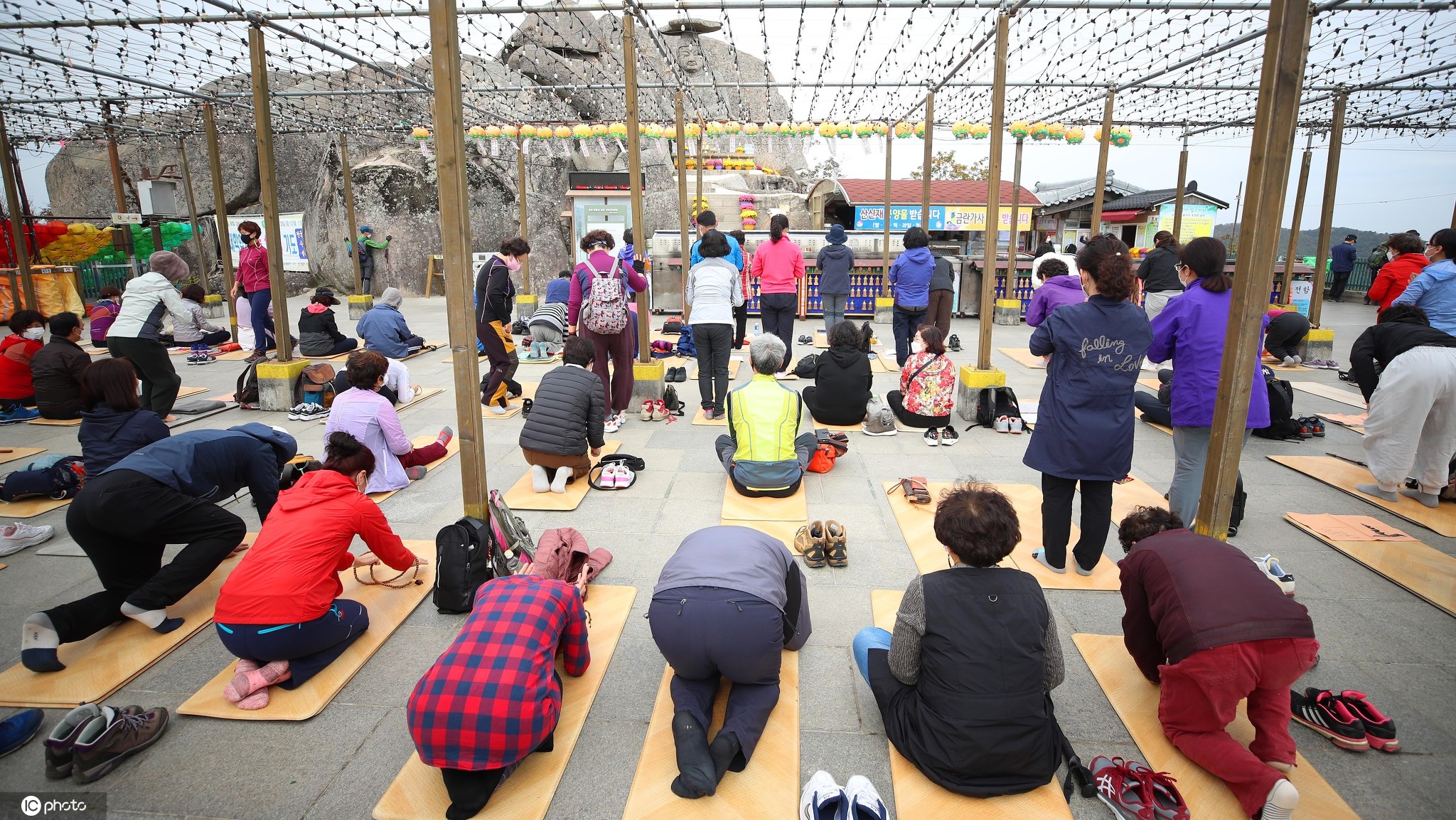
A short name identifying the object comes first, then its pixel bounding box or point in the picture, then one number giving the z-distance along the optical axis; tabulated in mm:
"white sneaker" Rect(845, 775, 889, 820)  2199
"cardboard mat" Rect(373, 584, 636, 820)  2350
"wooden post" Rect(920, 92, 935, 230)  10156
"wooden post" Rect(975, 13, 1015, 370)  6098
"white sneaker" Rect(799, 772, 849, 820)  2217
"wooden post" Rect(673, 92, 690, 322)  8178
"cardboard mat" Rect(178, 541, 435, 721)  2846
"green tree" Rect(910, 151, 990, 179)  43219
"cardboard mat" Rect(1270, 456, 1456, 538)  4625
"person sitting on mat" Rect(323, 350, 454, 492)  4738
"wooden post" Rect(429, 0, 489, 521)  3361
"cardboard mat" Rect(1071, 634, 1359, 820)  2332
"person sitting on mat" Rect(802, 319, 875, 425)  6418
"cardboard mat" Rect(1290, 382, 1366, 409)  7738
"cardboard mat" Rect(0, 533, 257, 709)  2947
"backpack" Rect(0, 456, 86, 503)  5020
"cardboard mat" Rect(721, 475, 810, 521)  4684
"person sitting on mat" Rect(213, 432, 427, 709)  2852
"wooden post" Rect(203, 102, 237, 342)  9516
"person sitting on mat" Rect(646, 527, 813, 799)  2438
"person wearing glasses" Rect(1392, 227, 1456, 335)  5418
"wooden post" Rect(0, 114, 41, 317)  9016
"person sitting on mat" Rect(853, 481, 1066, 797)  2246
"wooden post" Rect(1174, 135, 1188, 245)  13188
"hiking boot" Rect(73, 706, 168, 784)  2451
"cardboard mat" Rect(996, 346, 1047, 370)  9543
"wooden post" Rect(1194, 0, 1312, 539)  2869
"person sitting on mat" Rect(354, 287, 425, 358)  8047
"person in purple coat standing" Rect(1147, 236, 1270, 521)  3805
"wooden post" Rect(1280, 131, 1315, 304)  9906
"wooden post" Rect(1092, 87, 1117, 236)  9883
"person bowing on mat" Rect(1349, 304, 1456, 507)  4633
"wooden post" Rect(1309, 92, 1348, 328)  9242
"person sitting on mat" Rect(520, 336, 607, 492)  4930
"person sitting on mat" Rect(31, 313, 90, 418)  6562
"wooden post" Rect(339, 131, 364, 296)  12555
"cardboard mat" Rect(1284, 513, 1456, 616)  3736
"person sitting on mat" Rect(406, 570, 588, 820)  2201
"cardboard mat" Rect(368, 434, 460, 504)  5809
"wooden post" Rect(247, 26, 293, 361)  6621
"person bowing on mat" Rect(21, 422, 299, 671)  3158
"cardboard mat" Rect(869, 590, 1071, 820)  2320
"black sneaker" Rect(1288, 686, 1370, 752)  2605
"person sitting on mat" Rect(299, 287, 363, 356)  9742
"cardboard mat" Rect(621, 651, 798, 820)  2340
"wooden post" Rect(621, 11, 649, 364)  6539
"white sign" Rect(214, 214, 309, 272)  17044
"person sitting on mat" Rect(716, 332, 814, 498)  4785
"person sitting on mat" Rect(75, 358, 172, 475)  3969
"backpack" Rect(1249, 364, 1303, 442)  6297
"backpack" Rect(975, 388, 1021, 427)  6770
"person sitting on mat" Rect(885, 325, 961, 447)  6302
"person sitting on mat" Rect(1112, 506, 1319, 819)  2289
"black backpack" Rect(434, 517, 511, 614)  3516
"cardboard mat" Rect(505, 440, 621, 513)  4883
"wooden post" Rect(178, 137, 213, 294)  12911
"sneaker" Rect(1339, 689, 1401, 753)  2592
